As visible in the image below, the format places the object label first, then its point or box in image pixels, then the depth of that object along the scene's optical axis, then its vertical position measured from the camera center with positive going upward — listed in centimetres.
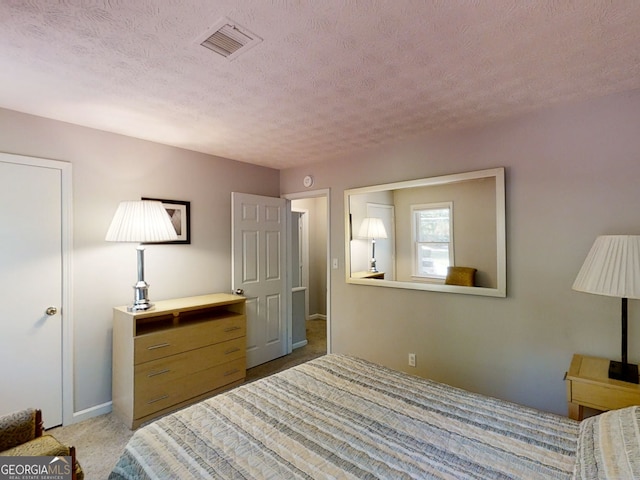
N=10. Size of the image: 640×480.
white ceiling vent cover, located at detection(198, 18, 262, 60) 139 +92
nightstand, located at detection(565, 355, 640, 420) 171 -84
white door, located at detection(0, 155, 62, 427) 224 -34
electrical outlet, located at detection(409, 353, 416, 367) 297 -112
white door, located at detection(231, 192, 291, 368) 355 -34
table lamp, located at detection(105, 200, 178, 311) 244 +10
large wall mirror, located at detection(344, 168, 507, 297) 255 +4
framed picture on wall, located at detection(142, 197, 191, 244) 309 +24
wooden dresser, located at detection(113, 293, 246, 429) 244 -96
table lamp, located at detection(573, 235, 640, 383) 170 -20
